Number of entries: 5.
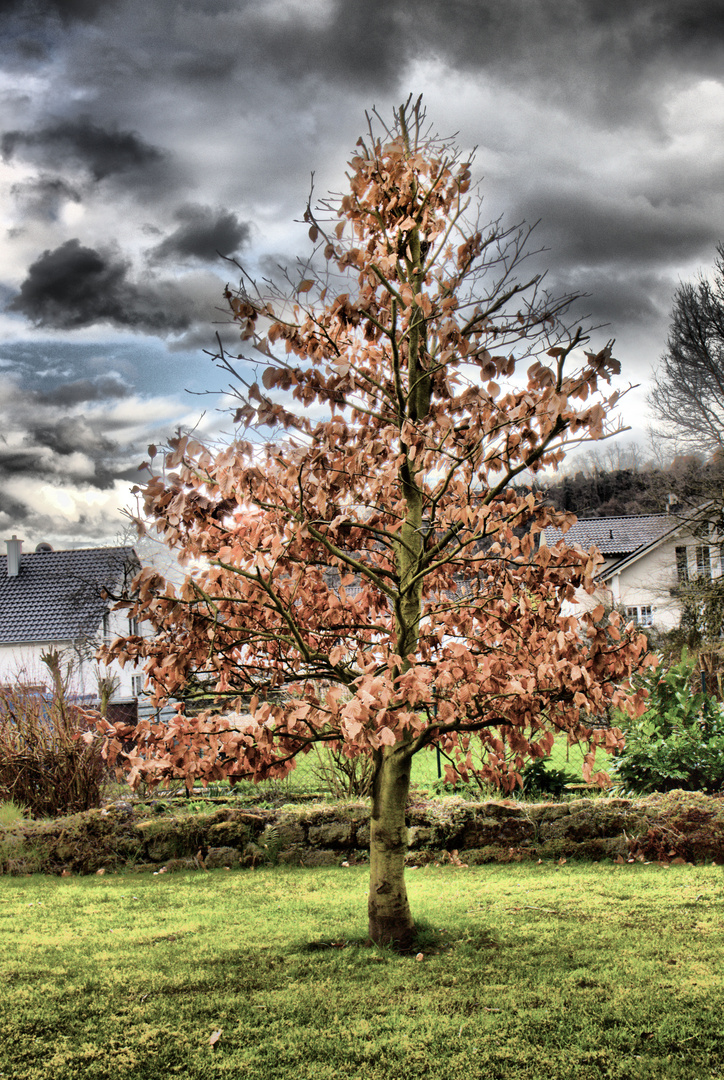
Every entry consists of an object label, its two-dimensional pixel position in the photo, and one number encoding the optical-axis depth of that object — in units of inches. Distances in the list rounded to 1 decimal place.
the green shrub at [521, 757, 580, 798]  347.9
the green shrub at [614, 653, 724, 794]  327.6
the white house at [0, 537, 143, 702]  1071.6
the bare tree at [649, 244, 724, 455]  1051.9
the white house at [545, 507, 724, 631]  1352.1
